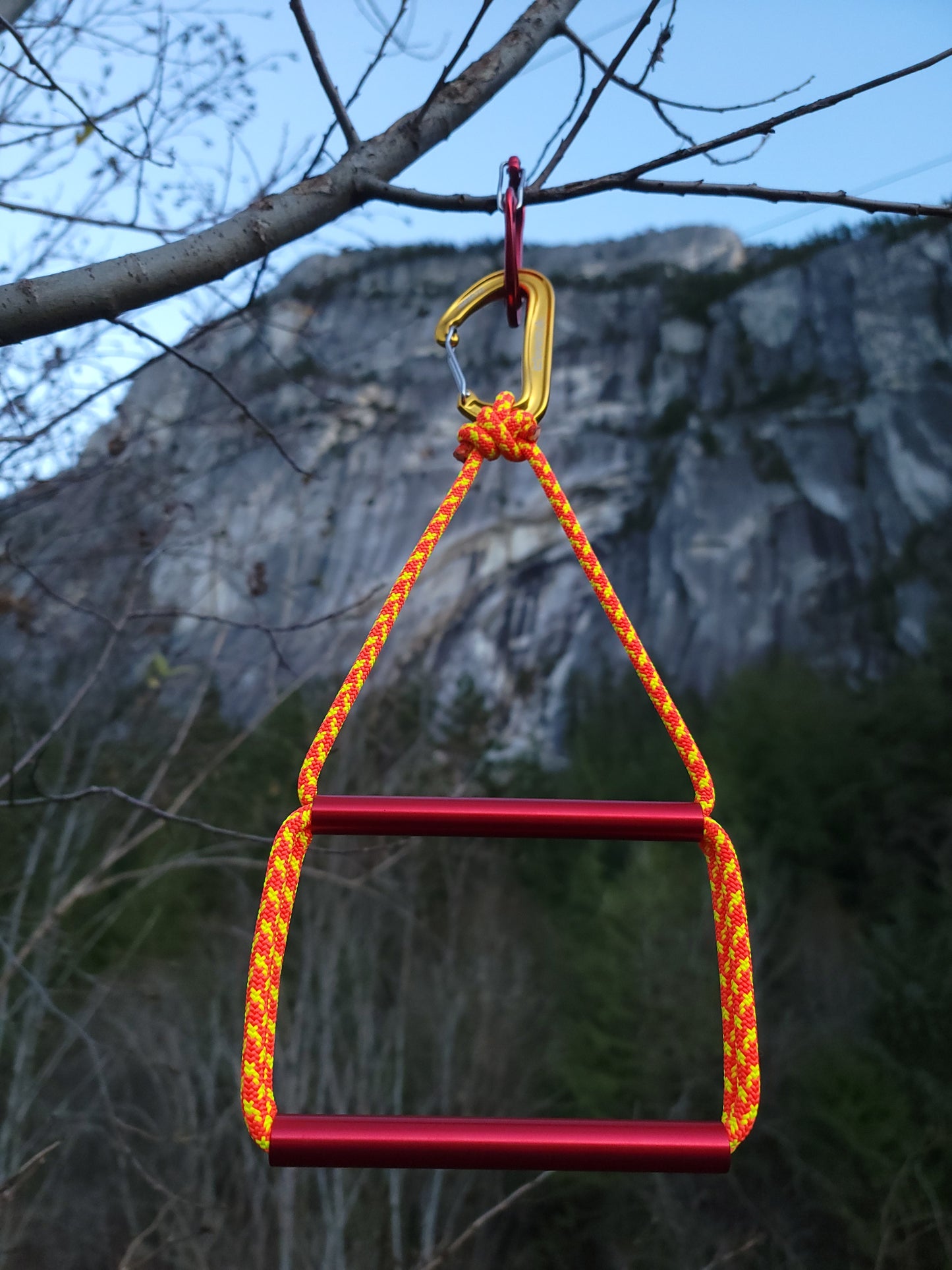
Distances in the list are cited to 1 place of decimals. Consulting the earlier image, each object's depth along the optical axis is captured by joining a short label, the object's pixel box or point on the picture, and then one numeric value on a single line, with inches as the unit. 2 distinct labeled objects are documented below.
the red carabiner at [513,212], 44.4
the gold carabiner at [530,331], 45.6
